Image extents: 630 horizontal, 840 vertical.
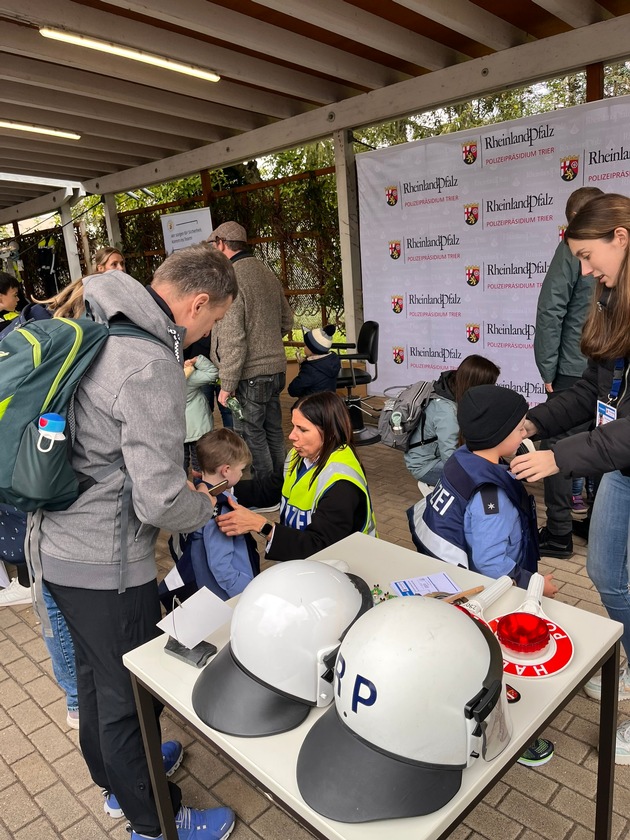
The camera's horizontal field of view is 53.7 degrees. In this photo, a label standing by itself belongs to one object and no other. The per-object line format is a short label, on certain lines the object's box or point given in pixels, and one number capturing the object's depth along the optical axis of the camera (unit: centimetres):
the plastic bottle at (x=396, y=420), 304
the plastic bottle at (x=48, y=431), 134
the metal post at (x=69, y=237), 1059
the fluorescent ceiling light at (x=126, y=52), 427
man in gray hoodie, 143
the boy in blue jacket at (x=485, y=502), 191
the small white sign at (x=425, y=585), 160
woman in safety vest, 207
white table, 98
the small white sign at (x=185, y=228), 840
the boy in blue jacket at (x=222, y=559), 215
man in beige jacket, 407
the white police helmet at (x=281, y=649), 108
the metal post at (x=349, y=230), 644
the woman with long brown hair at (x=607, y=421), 177
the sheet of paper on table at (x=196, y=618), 138
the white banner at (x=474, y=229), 483
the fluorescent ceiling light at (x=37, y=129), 652
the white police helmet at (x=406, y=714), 91
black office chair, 583
